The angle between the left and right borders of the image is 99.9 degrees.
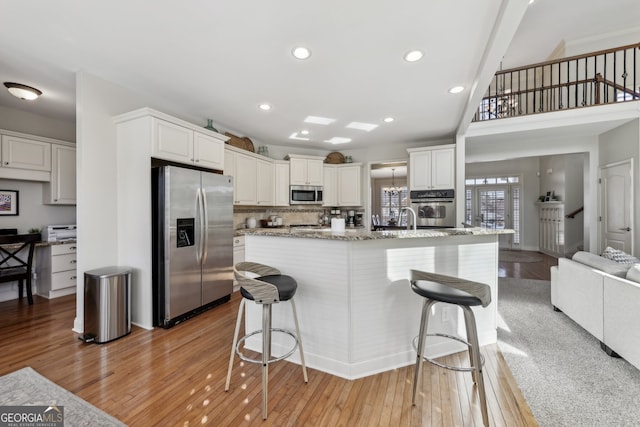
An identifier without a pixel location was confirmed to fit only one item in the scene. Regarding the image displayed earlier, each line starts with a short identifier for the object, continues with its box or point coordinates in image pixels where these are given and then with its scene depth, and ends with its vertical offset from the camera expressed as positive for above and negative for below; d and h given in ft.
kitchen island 6.51 -1.96
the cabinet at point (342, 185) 18.78 +1.96
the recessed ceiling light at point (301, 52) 7.72 +4.71
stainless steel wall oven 15.57 +0.31
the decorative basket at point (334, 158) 19.45 +3.96
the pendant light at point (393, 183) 28.40 +3.68
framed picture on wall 12.32 +0.50
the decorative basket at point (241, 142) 14.96 +4.11
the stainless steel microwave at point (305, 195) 17.92 +1.23
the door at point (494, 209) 26.32 +0.32
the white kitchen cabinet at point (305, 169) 17.84 +2.92
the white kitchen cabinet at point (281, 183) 17.53 +1.95
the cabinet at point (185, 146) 9.34 +2.63
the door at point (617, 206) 13.30 +0.32
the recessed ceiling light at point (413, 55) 7.89 +4.71
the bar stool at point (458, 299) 5.01 -1.67
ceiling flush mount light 9.64 +4.50
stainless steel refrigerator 9.23 -1.03
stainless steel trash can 8.23 -2.90
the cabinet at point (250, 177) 14.14 +2.11
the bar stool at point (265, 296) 5.31 -1.71
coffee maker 19.43 -0.39
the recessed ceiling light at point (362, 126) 14.34 +4.72
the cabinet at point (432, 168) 15.46 +2.65
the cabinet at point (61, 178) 13.21 +1.78
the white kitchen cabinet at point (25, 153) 11.68 +2.74
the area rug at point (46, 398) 5.18 -3.96
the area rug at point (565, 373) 5.34 -3.98
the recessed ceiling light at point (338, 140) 16.83 +4.67
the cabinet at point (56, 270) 12.46 -2.67
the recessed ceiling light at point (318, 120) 13.44 +4.73
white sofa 6.63 -2.55
